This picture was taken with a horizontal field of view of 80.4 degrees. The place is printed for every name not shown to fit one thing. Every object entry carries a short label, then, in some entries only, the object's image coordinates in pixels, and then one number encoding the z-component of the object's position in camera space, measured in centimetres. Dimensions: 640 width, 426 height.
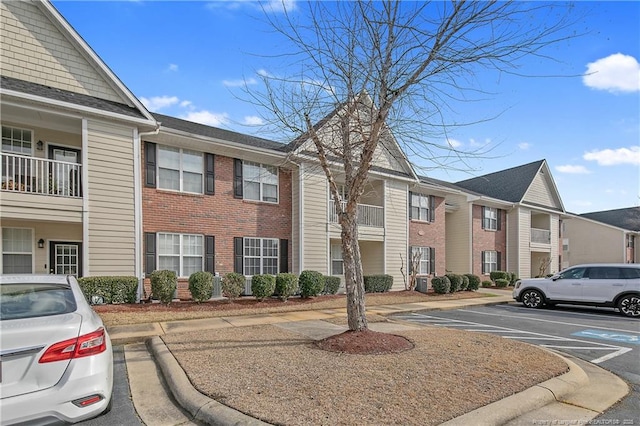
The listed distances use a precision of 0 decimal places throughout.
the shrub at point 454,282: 1870
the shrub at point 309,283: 1423
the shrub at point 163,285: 1113
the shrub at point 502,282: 2380
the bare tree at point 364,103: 666
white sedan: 311
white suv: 1275
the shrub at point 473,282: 2011
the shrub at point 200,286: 1188
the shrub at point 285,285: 1348
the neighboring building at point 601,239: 3712
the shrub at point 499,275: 2471
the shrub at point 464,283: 1939
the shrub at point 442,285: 1802
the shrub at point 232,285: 1231
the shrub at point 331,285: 1563
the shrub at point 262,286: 1294
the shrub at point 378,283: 1734
